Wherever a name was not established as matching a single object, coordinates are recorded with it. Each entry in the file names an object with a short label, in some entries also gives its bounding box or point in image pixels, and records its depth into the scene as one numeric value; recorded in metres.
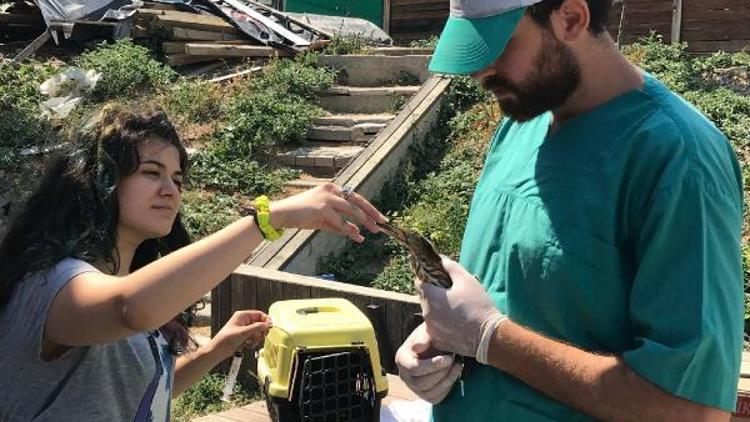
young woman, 1.61
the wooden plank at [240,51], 10.02
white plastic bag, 8.18
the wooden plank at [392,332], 3.57
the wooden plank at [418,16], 12.46
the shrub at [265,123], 7.66
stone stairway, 7.39
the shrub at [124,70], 8.49
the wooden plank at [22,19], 11.12
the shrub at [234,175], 7.00
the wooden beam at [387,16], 13.08
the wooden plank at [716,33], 9.42
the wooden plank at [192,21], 10.07
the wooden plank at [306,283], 3.67
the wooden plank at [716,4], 9.39
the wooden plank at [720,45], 9.40
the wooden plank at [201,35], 10.05
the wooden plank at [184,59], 9.90
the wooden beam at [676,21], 9.91
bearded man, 1.19
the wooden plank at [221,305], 4.28
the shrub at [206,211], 6.29
